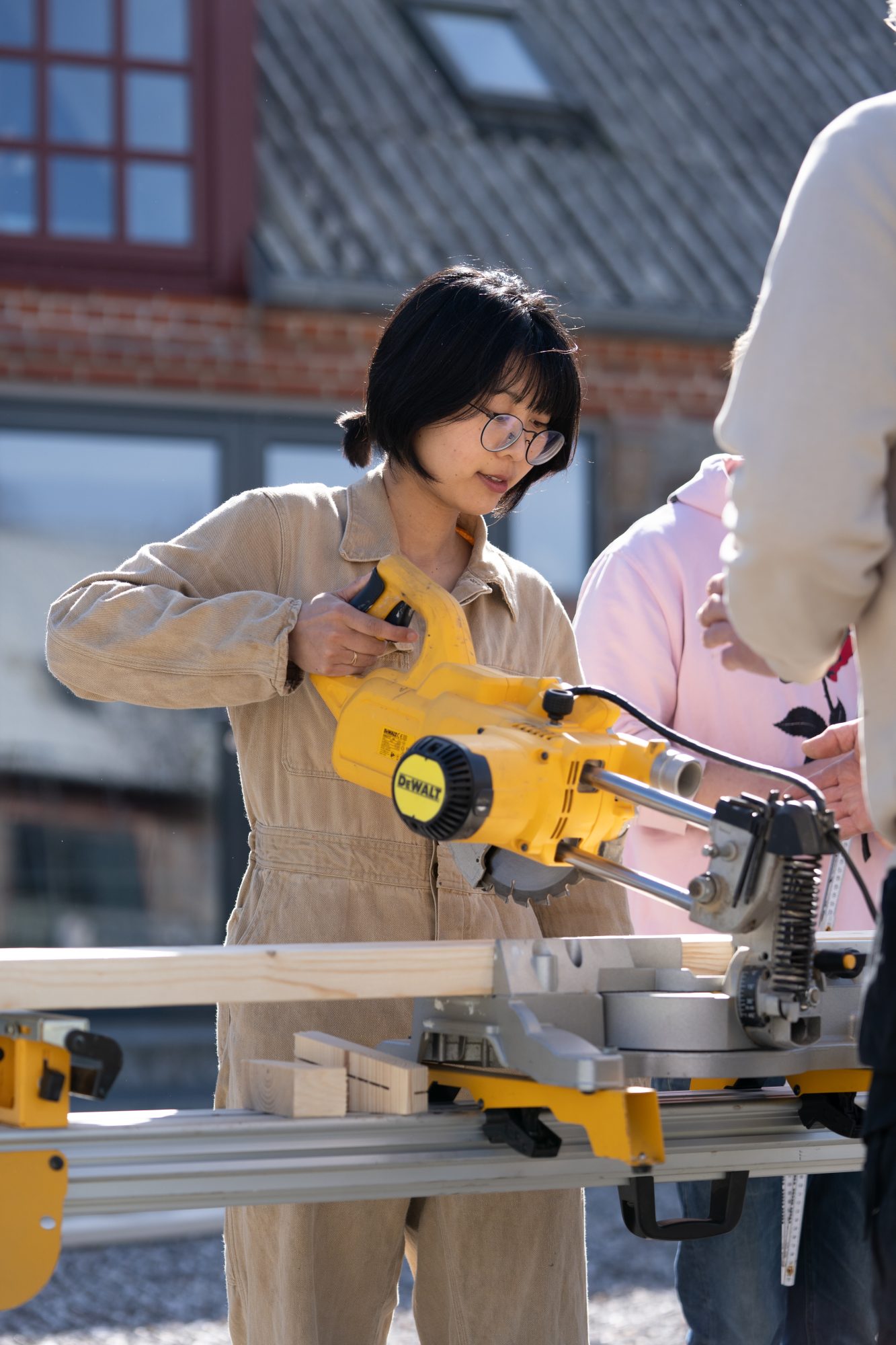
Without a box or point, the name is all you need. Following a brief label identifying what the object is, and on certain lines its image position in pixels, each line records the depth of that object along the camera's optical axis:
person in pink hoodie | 4.16
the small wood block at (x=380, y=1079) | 3.64
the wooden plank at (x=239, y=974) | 3.58
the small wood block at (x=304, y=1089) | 3.63
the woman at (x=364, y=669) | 3.88
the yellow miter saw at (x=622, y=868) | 3.60
